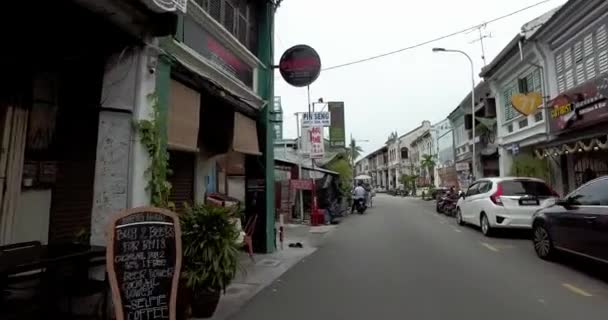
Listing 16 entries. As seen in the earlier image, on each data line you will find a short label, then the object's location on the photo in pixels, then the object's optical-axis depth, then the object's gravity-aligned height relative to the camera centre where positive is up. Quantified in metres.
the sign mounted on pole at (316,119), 19.98 +3.88
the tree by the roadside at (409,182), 57.22 +3.10
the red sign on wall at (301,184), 17.98 +0.87
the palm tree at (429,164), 50.53 +4.71
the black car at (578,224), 6.95 -0.31
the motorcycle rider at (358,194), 24.58 +0.65
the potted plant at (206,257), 5.36 -0.62
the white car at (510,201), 11.98 +0.14
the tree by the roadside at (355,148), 55.74 +7.62
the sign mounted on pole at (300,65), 10.41 +3.27
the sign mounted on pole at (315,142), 19.55 +2.77
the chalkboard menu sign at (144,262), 4.17 -0.55
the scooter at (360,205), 24.50 +0.04
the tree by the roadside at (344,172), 25.11 +2.03
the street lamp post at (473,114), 26.17 +5.38
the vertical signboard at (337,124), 29.47 +5.33
